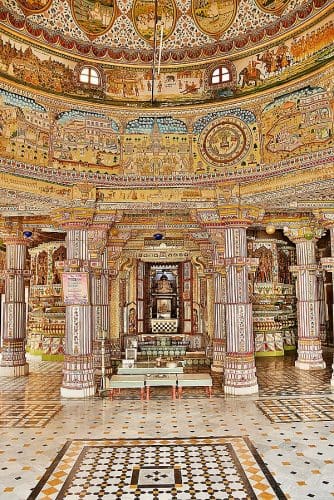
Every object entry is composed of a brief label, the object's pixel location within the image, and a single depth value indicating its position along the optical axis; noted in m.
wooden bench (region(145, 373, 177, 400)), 11.23
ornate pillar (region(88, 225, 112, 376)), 15.94
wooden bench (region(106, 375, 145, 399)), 11.18
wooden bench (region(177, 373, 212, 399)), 11.31
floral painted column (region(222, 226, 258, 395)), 11.97
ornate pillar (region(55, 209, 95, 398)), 11.82
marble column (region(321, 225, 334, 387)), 13.07
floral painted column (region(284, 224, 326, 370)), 16.14
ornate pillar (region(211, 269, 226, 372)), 15.71
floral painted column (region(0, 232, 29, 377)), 15.70
